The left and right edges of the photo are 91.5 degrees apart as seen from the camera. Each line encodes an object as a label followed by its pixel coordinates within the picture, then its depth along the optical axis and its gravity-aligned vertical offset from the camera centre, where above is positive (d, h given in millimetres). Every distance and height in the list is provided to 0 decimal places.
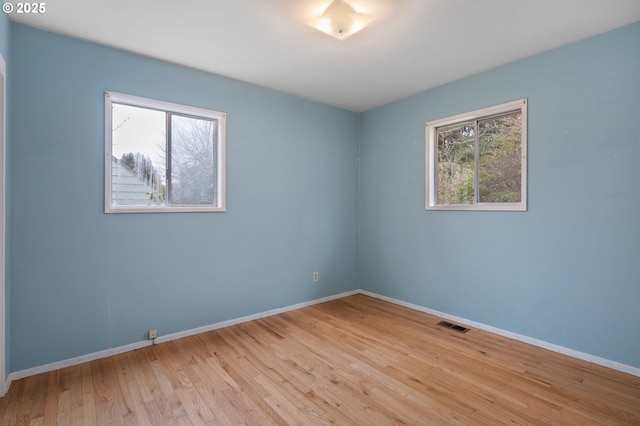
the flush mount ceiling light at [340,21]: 2152 +1398
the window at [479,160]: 3068 +588
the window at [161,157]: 2805 +541
